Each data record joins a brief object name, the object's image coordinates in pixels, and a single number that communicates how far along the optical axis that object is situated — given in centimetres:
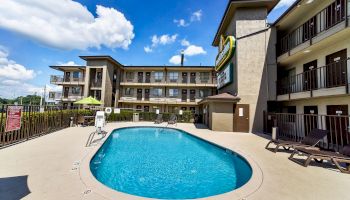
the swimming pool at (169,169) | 468
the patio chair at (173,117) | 2238
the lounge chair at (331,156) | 523
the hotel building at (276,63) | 960
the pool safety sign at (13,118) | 699
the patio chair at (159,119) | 2163
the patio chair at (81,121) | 1605
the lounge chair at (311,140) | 688
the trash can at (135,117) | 2296
